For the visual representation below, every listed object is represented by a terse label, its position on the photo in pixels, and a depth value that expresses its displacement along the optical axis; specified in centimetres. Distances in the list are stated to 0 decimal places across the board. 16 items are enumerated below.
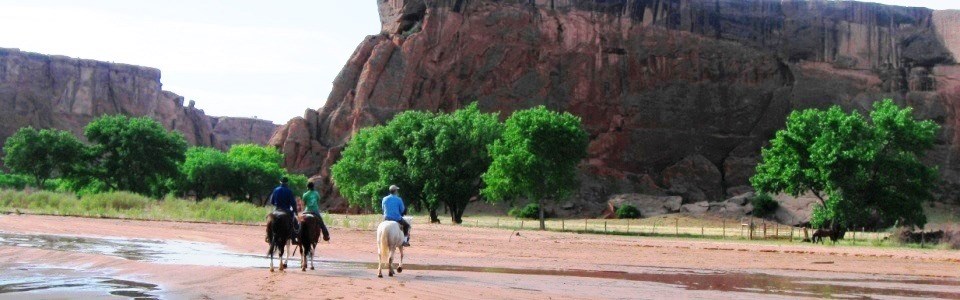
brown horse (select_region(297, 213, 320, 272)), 2119
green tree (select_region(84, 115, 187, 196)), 7650
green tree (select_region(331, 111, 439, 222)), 6544
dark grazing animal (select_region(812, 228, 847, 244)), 4802
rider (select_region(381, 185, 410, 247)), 2031
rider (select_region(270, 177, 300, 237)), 2048
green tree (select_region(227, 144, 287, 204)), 9106
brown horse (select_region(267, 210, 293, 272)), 2050
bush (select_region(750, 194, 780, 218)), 7856
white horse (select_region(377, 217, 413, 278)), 1995
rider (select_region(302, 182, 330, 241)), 2123
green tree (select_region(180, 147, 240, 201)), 8906
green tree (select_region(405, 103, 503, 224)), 6456
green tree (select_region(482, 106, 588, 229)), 5872
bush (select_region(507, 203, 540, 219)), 8319
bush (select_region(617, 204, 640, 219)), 8206
